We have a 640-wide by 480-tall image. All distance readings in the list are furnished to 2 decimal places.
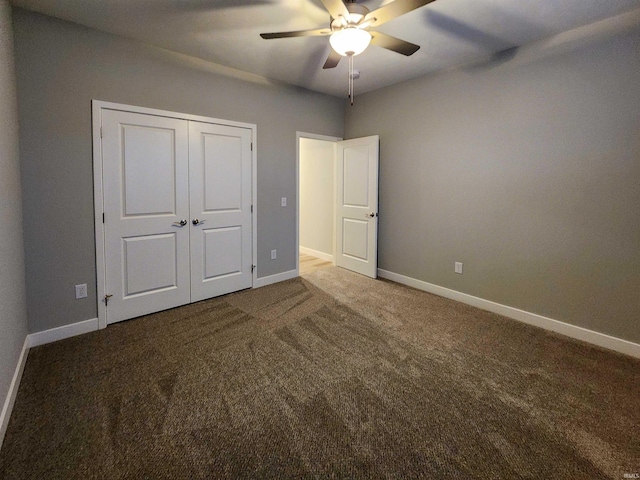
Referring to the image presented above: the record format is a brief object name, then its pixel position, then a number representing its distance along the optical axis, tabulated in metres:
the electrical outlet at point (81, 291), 2.74
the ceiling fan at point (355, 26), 1.86
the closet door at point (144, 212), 2.87
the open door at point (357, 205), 4.36
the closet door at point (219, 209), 3.39
